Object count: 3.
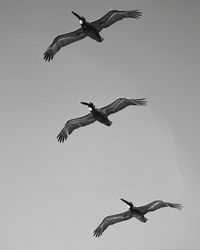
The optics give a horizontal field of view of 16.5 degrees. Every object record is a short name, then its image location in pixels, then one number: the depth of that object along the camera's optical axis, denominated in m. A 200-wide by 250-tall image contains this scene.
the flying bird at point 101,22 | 35.81
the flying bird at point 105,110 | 36.72
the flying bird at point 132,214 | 37.97
